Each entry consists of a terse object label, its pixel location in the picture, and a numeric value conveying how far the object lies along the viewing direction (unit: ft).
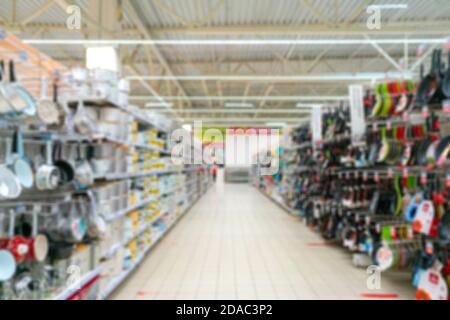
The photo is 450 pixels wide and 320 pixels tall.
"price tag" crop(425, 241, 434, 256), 8.56
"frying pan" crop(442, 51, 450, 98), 7.84
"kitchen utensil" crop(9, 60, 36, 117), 5.78
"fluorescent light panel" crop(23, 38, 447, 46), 16.80
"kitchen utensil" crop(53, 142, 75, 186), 7.74
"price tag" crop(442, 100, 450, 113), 7.75
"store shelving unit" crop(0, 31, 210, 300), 7.04
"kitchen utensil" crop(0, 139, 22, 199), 5.65
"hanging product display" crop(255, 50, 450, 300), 8.51
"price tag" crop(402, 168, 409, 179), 10.47
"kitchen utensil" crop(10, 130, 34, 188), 6.15
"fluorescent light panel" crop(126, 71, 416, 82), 26.94
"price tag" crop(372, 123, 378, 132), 12.31
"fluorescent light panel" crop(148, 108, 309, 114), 46.96
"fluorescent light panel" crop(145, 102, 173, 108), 45.53
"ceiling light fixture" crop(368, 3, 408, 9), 8.44
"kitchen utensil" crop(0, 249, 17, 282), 5.78
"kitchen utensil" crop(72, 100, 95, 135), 8.05
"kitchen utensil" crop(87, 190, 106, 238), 8.07
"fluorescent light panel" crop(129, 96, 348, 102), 36.45
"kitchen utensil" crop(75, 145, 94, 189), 7.97
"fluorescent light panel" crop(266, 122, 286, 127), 67.58
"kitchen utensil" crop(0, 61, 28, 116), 5.57
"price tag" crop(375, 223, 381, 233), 11.52
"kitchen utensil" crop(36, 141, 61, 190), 6.70
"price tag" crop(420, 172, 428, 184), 8.88
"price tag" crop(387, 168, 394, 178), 10.83
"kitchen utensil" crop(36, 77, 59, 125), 6.54
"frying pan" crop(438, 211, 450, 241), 7.95
